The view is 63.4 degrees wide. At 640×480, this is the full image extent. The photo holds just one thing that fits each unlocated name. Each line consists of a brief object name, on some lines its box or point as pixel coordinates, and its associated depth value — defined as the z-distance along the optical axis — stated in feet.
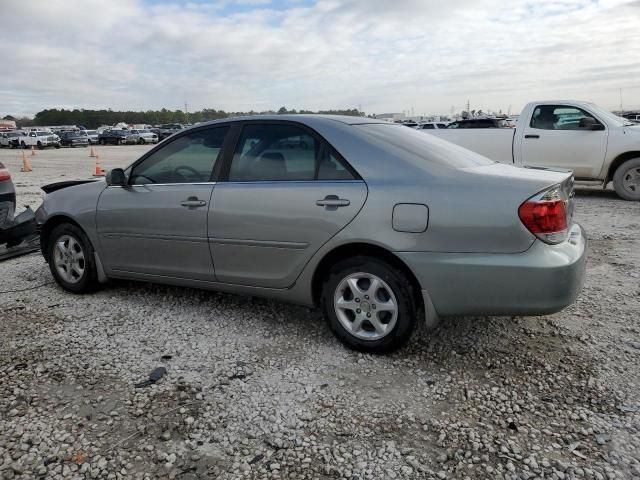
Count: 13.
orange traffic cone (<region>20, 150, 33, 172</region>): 63.87
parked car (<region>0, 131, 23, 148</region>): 140.87
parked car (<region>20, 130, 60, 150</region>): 135.44
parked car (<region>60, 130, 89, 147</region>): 140.87
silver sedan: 9.74
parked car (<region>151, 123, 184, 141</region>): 158.51
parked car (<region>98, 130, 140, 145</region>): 150.63
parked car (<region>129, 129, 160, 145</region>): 149.41
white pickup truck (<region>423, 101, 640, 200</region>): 30.48
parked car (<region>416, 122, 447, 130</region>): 79.66
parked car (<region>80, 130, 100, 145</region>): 158.31
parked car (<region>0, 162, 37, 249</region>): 19.99
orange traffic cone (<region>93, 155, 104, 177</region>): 54.44
